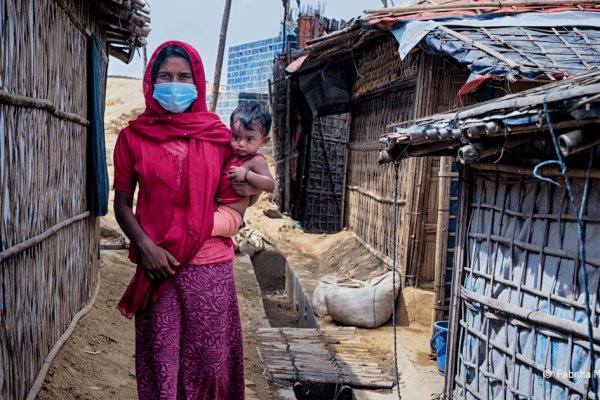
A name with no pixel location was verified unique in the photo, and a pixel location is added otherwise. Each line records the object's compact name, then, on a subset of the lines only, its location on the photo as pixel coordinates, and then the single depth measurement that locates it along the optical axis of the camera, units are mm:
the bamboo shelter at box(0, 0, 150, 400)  3496
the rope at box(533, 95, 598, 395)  2314
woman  2854
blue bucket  6316
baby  3010
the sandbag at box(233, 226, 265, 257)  12602
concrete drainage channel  6344
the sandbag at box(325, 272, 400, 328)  7988
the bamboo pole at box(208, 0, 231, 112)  17016
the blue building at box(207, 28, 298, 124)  23312
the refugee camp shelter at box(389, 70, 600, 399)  2930
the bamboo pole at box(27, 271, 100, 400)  3917
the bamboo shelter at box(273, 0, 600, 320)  6293
